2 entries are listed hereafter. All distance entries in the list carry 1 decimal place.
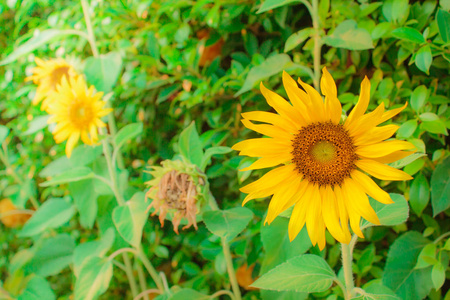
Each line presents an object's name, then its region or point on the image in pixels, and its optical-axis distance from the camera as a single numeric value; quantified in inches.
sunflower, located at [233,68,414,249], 18.5
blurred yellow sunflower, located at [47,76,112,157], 34.2
